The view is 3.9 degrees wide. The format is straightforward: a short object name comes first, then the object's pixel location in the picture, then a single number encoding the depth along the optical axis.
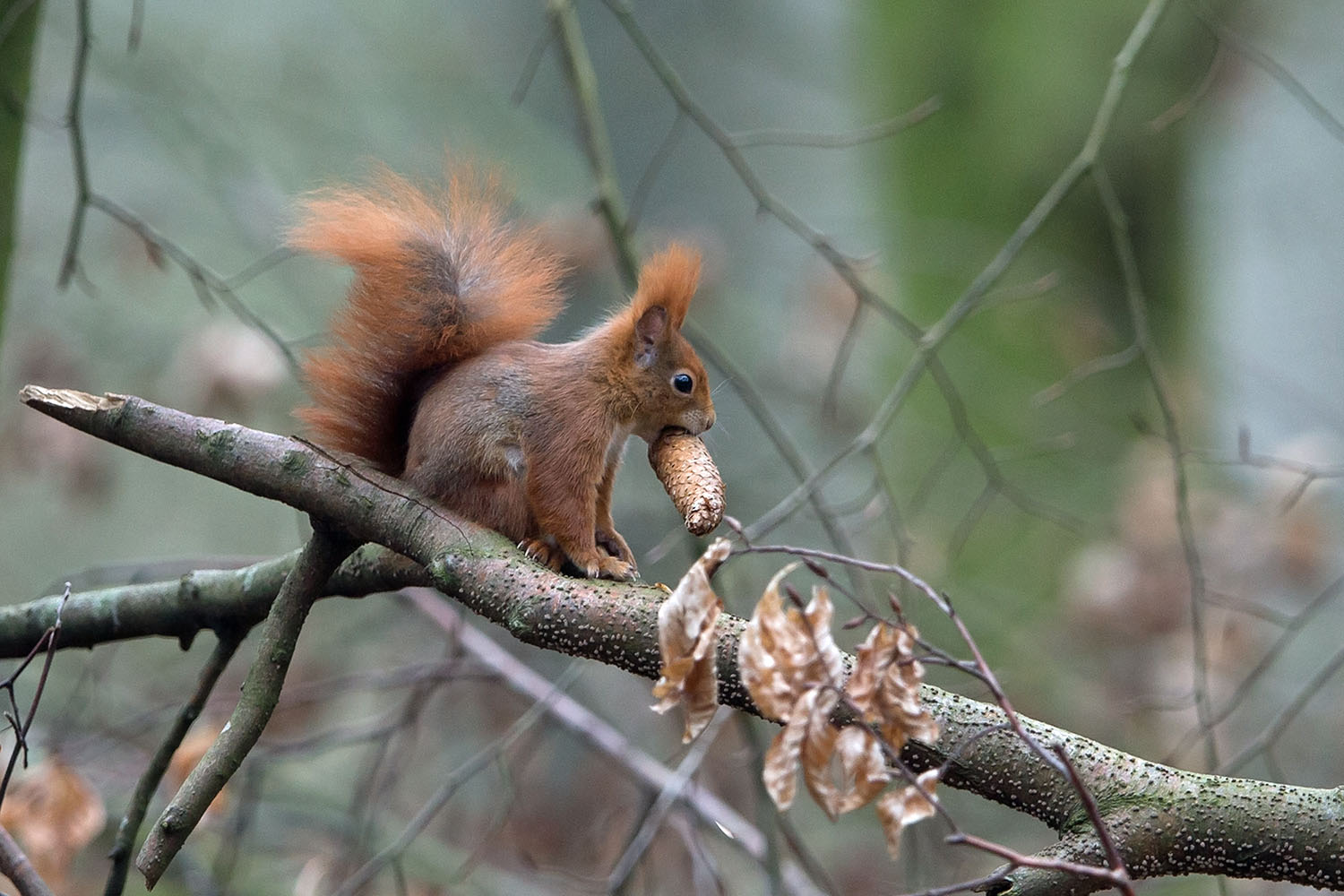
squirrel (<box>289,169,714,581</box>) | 9.22
